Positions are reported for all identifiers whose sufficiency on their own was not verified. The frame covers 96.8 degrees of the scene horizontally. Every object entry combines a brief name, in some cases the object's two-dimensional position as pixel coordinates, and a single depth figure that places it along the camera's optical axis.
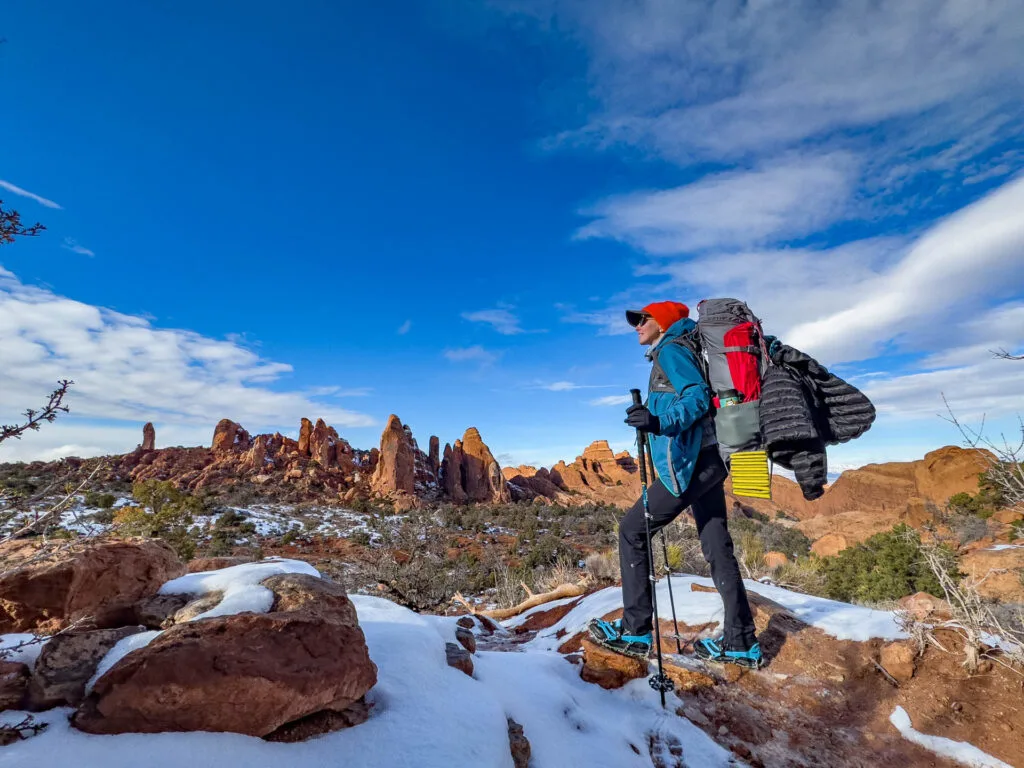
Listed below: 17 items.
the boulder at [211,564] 3.50
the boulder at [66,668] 1.58
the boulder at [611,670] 3.16
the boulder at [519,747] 2.11
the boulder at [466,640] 3.19
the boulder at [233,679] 1.52
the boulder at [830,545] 19.47
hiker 3.01
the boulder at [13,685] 1.53
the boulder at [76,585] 2.18
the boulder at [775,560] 10.14
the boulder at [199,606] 2.18
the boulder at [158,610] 2.21
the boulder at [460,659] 2.65
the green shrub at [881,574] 8.62
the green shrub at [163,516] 11.81
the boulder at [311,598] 2.21
